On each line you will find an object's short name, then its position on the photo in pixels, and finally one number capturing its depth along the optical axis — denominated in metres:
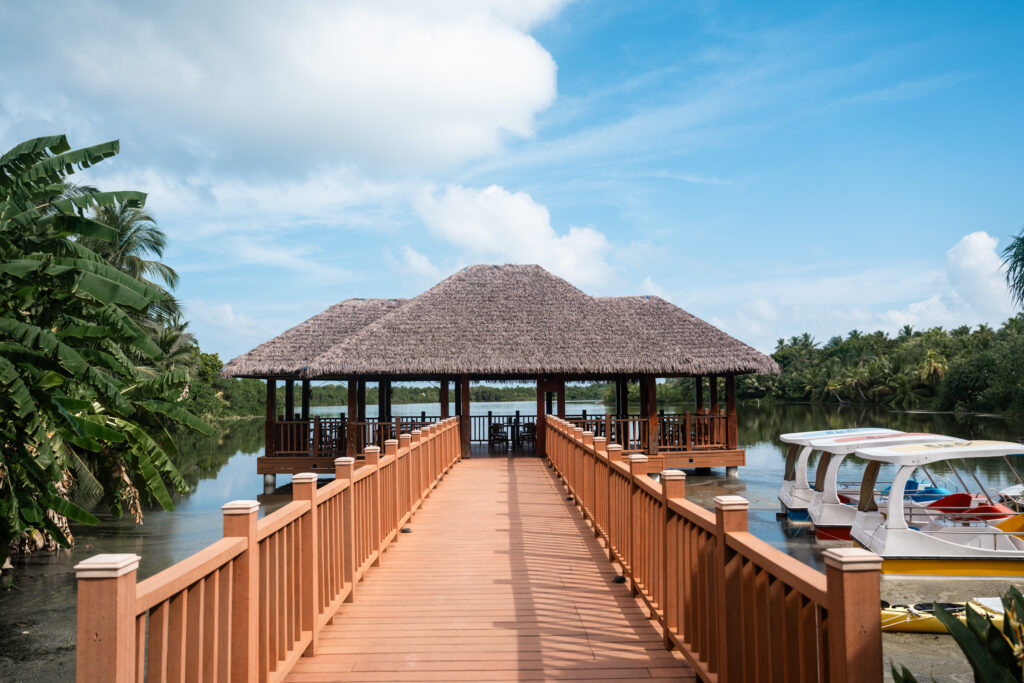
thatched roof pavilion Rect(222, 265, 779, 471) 17.59
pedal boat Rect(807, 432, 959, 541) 11.84
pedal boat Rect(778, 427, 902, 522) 13.45
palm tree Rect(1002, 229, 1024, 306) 17.41
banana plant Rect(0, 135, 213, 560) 5.72
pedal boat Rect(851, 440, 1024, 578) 9.45
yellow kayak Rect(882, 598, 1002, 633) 8.39
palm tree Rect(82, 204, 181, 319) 25.55
